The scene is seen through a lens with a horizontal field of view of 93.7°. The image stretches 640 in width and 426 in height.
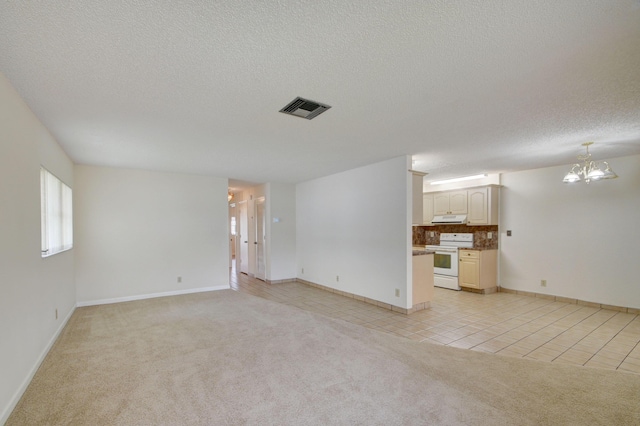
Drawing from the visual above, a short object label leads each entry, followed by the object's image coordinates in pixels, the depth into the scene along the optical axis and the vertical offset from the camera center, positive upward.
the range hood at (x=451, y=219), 6.62 -0.19
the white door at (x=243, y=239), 8.50 -0.83
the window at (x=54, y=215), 3.34 -0.05
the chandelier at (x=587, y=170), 4.05 +0.59
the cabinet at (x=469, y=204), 6.20 +0.15
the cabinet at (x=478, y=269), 6.04 -1.21
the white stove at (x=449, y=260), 6.51 -1.11
